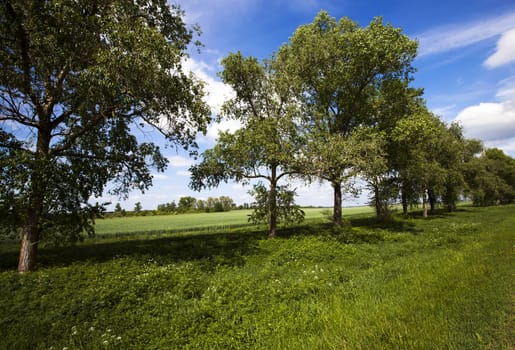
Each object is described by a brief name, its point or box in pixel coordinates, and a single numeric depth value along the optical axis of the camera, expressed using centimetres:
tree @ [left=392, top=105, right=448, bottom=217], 2422
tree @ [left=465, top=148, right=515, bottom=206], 5410
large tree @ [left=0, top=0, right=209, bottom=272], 1105
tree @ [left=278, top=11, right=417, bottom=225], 2306
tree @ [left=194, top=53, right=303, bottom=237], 1936
